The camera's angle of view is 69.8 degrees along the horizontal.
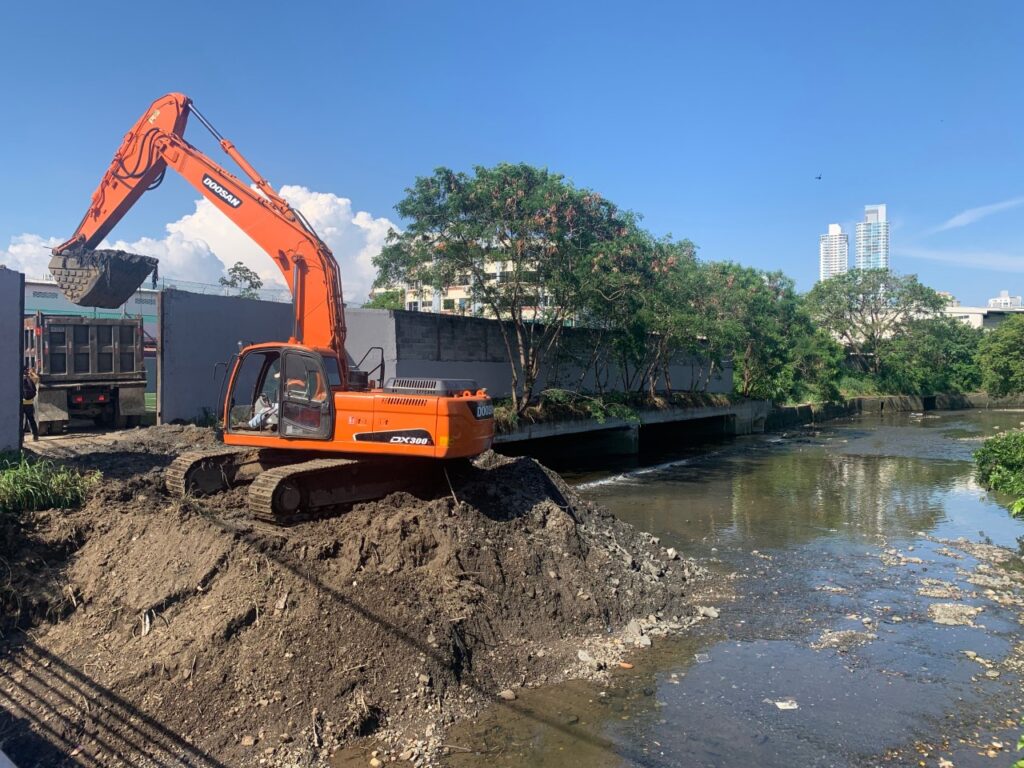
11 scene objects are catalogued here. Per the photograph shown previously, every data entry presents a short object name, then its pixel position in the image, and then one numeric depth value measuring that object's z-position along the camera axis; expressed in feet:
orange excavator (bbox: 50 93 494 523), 25.63
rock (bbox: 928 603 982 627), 26.35
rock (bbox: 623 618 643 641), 23.34
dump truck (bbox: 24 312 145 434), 46.32
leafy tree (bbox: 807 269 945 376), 153.99
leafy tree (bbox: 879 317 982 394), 154.81
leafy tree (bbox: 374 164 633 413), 54.80
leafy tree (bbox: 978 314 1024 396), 102.83
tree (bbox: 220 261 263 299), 128.16
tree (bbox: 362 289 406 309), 122.57
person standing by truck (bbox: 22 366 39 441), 42.61
